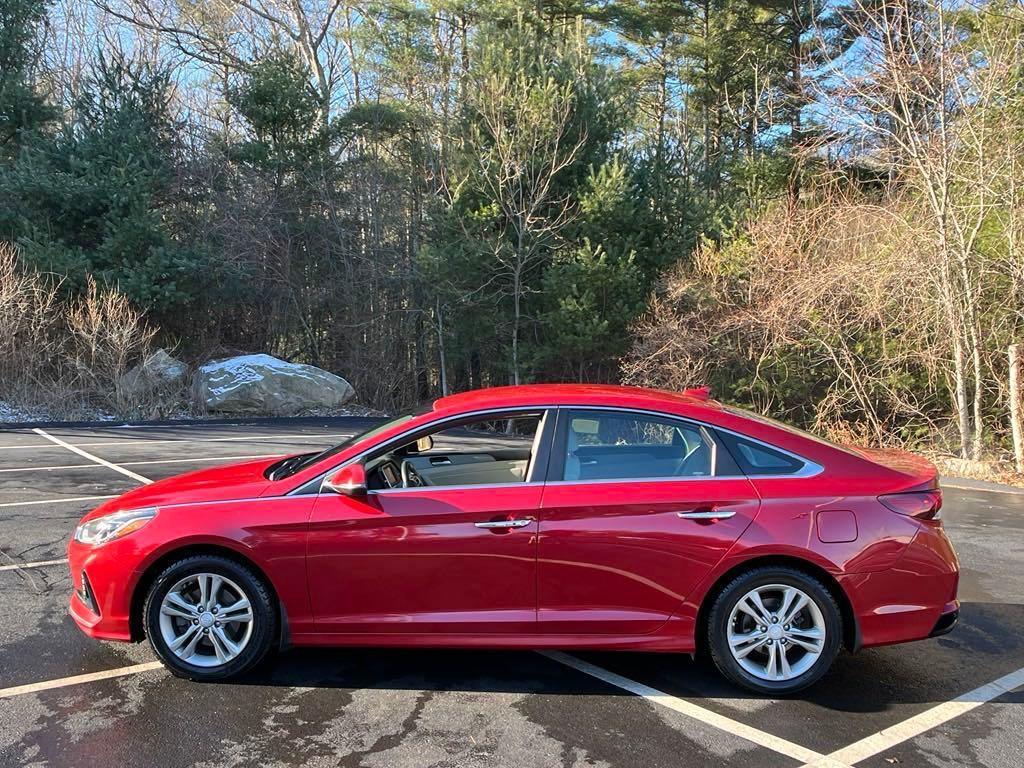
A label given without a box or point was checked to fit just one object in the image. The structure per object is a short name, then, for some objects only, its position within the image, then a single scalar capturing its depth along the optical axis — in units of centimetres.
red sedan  370
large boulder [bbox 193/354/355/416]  1716
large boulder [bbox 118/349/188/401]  1619
